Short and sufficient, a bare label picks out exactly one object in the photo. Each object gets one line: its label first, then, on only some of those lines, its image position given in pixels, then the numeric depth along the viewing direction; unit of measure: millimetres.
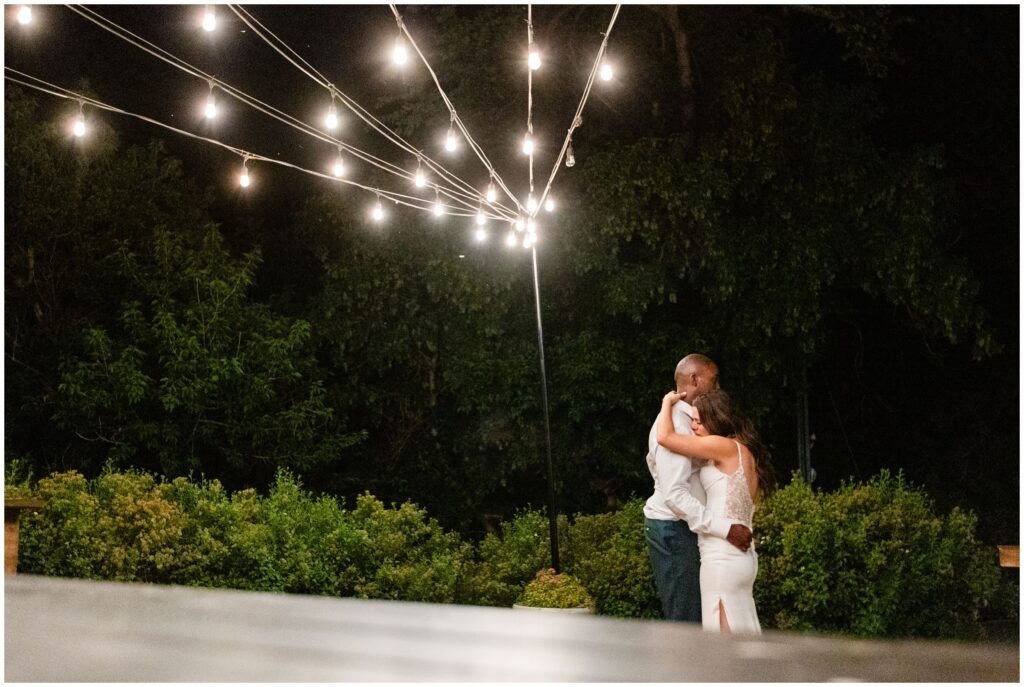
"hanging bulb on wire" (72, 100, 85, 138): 4238
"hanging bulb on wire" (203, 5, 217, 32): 3462
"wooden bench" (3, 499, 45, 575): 4497
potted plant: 6188
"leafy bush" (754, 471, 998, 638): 5898
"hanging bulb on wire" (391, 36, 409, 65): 3732
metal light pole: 6703
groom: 3576
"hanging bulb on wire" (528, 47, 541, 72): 4246
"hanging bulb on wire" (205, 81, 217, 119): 4215
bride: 3461
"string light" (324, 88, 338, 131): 4329
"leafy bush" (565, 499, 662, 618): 6309
